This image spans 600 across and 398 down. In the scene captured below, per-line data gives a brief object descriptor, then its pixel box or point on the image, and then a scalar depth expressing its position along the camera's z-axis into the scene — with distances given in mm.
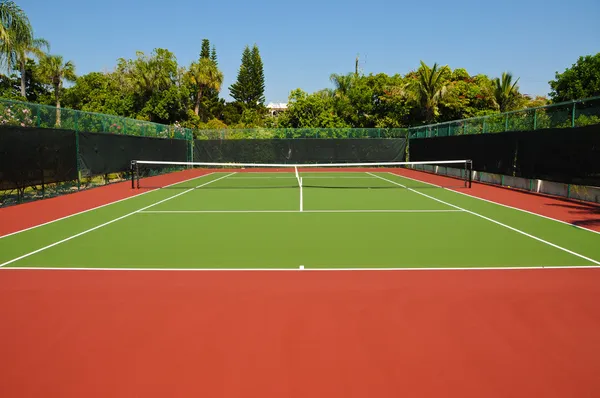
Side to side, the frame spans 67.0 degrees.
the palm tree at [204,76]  55250
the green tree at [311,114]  39250
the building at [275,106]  116562
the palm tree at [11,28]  17734
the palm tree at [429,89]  36281
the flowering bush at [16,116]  12777
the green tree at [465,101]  38375
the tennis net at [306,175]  19516
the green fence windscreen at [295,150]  32250
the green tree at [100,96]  44969
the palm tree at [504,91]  43000
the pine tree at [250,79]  81375
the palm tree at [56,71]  48844
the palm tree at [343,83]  51594
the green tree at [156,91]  43062
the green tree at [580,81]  32719
